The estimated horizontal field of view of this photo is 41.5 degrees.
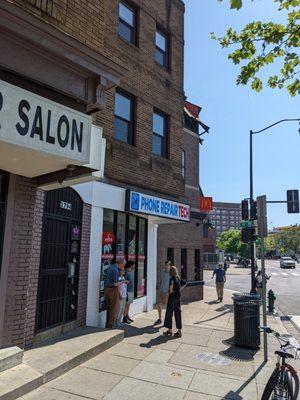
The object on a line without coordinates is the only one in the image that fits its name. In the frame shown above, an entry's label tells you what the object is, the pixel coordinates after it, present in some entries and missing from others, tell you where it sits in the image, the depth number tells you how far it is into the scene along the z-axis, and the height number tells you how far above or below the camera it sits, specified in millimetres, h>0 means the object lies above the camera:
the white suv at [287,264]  57500 +23
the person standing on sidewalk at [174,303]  9484 -1006
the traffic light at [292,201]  17484 +2770
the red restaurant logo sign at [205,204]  20484 +2972
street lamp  17119 +2866
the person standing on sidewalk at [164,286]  10797 -678
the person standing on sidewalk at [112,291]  9430 -736
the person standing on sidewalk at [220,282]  17734 -868
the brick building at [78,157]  5312 +1811
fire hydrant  14986 -1431
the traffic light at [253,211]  16478 +2148
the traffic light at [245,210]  17094 +2277
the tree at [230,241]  104125 +5711
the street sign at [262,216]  8336 +990
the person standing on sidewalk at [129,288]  10672 -761
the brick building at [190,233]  17031 +1274
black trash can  8641 -1318
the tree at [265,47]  7445 +4212
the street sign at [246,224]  17506 +1741
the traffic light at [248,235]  14609 +1025
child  9664 -873
